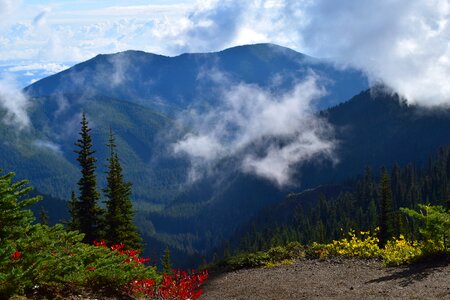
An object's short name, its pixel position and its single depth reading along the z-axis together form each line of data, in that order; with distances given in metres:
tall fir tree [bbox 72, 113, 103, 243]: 39.28
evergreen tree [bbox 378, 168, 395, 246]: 55.72
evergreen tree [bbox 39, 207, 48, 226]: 69.01
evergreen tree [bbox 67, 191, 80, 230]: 45.21
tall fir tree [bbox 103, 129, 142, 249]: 40.88
